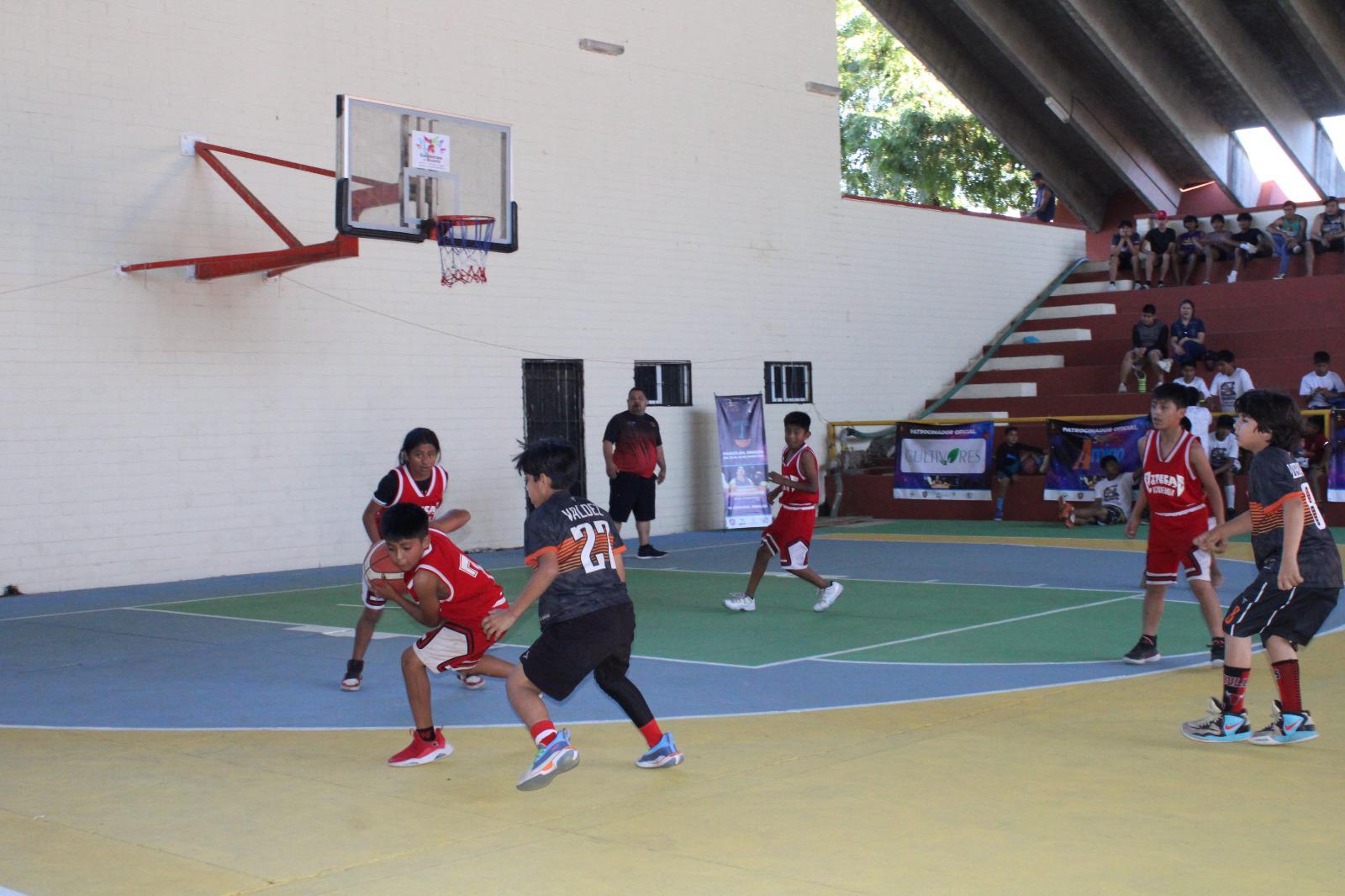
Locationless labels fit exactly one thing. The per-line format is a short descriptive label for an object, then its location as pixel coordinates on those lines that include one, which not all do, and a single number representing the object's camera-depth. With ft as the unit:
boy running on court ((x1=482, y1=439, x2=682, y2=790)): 20.74
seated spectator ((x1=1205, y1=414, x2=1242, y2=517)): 61.67
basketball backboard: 45.34
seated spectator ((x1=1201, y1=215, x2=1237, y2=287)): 88.03
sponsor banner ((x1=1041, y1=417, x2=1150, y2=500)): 65.26
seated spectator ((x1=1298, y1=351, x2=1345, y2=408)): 66.74
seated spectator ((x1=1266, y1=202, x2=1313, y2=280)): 84.84
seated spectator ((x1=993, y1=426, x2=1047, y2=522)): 69.97
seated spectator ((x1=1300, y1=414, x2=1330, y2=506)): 61.00
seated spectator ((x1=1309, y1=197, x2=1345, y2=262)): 83.51
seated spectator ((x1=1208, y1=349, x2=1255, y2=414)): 70.23
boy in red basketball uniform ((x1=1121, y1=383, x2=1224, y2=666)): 29.78
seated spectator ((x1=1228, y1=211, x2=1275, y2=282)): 87.22
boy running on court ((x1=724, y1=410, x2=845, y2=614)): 38.99
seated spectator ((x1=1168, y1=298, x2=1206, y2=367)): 75.00
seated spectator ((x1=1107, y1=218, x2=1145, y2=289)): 90.17
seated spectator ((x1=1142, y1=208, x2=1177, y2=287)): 89.10
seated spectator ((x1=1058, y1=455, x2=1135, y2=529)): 65.67
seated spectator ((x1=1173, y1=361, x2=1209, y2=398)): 69.26
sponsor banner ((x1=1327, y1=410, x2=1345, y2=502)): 60.64
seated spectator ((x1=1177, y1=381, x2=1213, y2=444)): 60.49
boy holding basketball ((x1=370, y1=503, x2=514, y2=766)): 22.24
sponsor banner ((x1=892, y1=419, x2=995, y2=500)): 70.79
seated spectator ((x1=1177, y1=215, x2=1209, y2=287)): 88.17
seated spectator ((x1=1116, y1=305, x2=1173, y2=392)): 76.95
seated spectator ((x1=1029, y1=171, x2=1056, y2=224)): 96.22
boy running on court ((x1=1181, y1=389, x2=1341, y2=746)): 22.34
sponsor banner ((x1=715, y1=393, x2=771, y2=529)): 69.87
